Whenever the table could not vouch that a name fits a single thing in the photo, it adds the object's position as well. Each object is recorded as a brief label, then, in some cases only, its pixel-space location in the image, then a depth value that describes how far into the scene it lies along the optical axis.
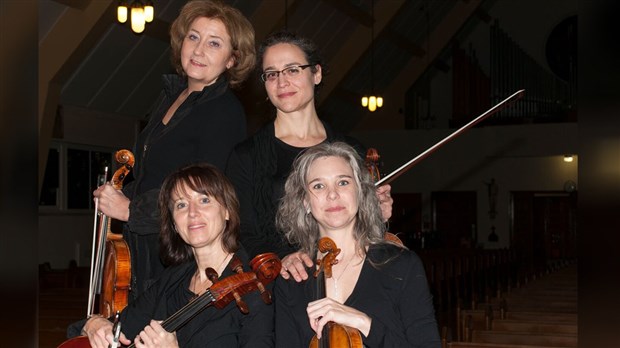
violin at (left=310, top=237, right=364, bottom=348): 1.55
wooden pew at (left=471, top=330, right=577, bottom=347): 3.85
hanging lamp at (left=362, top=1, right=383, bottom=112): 11.60
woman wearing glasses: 2.10
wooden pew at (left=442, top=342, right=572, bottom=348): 3.26
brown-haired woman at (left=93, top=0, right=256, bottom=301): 2.10
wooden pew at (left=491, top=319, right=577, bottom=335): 4.21
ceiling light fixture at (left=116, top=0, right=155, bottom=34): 6.45
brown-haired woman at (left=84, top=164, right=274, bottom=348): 1.84
